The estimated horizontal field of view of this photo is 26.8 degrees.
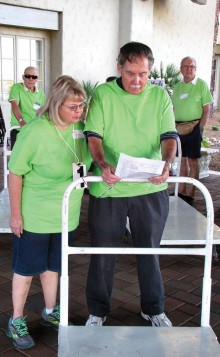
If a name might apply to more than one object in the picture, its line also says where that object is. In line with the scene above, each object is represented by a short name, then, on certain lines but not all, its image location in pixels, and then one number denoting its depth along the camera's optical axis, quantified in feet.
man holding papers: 8.07
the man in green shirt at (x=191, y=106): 19.01
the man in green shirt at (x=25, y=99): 20.17
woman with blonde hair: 7.85
